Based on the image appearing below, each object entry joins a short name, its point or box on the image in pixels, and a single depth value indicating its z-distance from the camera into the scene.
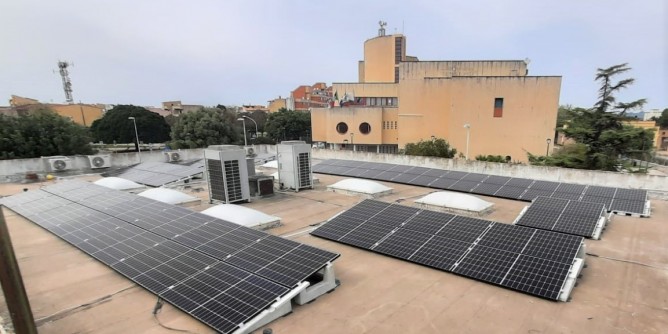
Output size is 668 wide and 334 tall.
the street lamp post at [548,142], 38.69
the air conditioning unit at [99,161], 31.31
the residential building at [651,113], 121.94
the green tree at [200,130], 54.81
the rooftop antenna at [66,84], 105.00
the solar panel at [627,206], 15.89
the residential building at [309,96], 122.31
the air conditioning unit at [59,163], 29.13
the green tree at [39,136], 31.19
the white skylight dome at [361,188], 19.94
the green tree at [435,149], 34.25
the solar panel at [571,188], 18.43
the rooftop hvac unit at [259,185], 20.36
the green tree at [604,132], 26.45
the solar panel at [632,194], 16.93
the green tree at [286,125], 74.12
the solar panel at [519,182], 20.33
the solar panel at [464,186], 20.70
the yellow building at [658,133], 70.75
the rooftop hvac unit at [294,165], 21.25
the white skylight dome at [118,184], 21.88
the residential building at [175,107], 109.90
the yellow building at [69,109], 69.88
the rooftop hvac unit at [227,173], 18.30
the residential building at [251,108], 127.07
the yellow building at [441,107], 39.91
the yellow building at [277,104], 125.66
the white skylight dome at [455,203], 16.12
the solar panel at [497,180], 21.17
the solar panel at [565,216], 13.39
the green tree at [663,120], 86.19
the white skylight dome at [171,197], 18.09
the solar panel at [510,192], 19.10
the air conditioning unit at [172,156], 35.16
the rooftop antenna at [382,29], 69.88
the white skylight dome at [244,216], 13.80
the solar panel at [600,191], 17.73
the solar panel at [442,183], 21.52
